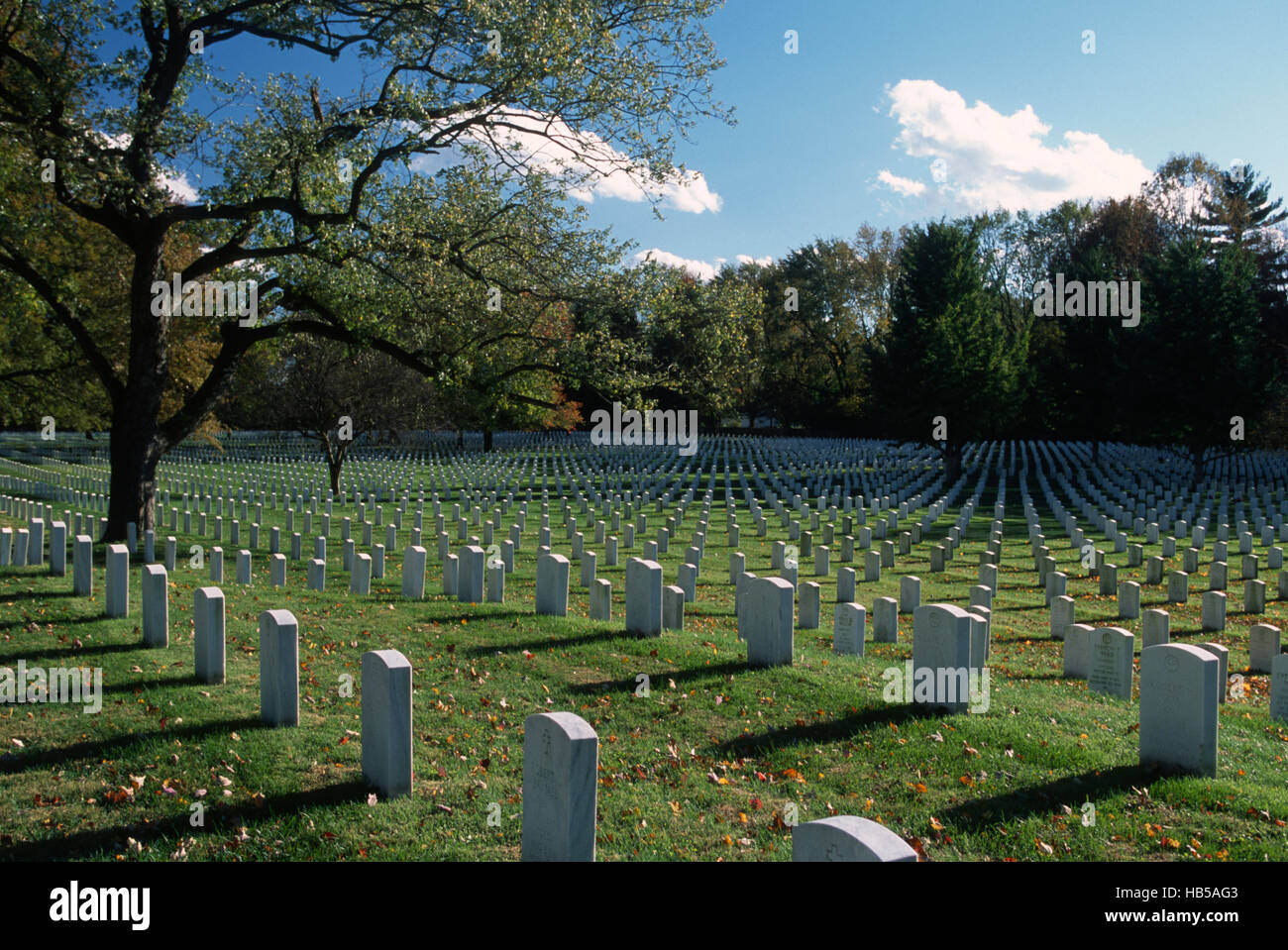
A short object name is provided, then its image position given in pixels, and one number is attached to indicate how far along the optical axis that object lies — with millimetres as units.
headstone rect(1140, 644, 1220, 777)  5016
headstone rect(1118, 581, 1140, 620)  12578
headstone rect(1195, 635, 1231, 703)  6754
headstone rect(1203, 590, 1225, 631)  11961
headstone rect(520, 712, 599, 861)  3863
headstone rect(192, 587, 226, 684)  6832
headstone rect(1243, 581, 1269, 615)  13188
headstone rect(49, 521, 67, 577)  11781
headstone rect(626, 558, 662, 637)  8203
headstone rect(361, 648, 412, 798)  4898
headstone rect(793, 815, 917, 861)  2883
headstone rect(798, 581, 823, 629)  10695
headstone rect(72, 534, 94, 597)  10266
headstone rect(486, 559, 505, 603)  10500
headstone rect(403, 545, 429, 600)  11133
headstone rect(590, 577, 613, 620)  9680
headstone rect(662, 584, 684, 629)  8884
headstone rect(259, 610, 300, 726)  5898
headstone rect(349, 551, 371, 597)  11688
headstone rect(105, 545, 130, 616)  9023
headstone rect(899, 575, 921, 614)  11680
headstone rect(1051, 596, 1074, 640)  11203
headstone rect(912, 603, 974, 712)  6008
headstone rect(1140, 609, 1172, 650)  9492
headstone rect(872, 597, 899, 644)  10016
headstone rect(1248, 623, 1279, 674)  9320
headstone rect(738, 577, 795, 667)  6957
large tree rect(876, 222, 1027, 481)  37406
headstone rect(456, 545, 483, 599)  10484
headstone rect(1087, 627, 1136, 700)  7613
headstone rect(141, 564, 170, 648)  7832
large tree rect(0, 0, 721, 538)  12531
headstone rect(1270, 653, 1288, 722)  7297
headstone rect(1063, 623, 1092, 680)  8323
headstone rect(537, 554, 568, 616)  9398
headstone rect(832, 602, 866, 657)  8617
